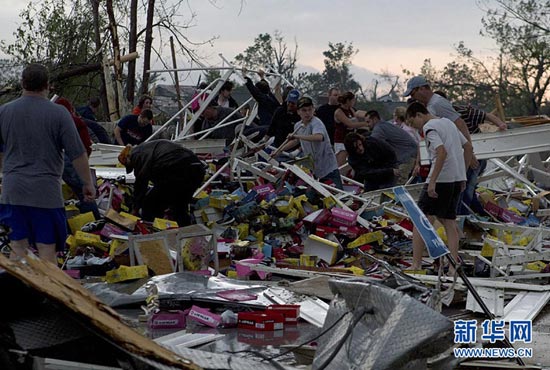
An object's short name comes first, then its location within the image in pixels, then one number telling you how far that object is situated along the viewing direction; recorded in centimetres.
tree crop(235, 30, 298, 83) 6669
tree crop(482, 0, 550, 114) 4869
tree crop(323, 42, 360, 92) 7412
